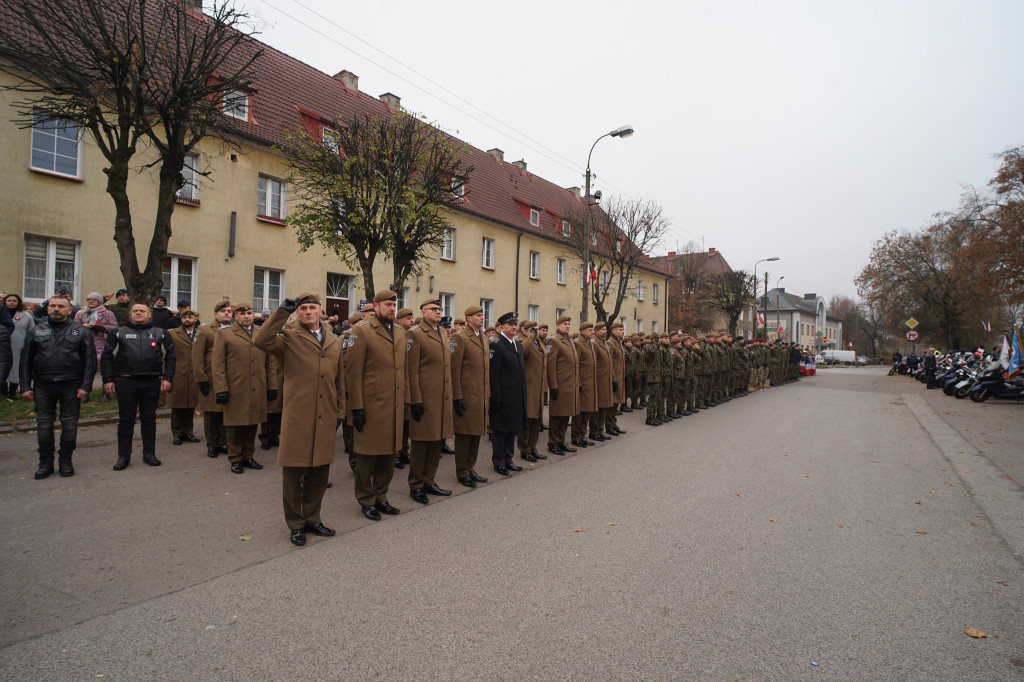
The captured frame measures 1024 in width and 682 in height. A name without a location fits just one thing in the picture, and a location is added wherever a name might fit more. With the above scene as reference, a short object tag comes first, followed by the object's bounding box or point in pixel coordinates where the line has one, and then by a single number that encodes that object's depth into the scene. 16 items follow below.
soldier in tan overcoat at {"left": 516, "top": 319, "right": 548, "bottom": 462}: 8.41
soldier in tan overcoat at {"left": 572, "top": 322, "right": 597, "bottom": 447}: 9.45
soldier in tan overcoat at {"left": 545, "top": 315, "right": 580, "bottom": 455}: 8.85
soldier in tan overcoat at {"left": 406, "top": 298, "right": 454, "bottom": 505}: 6.04
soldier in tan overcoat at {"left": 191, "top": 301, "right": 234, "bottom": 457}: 7.75
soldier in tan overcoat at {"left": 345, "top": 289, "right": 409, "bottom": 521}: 5.37
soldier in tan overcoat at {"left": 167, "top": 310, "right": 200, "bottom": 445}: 8.36
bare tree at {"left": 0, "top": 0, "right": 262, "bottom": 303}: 10.02
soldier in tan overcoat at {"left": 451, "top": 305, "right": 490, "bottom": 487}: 6.83
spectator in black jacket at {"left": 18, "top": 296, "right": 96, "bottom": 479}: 6.39
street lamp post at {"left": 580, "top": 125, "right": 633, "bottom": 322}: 19.19
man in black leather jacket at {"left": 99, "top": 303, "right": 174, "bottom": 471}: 6.98
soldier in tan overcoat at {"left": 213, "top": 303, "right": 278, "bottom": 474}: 7.18
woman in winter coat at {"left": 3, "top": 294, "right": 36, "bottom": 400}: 10.61
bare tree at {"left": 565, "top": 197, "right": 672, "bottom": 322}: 29.25
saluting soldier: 4.76
